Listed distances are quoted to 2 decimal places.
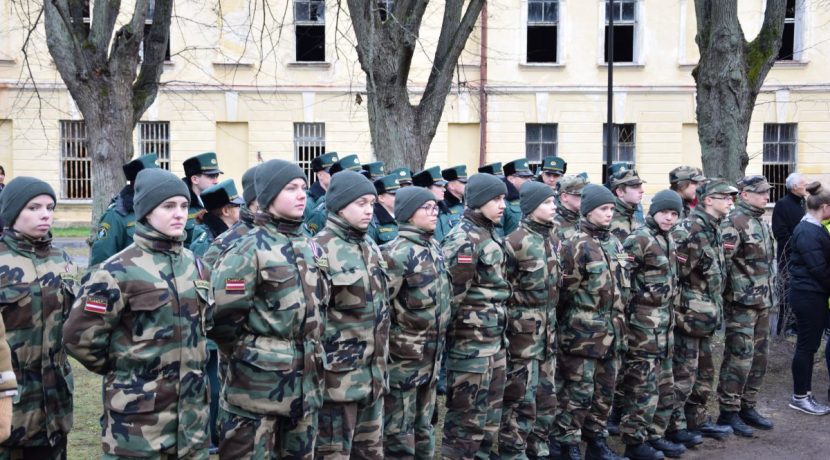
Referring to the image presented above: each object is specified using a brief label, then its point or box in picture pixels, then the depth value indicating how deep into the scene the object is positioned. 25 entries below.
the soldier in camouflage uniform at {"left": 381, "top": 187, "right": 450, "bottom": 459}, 6.05
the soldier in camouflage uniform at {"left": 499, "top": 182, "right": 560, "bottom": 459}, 6.81
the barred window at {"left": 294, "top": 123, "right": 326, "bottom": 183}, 25.42
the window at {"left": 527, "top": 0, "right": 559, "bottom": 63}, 25.17
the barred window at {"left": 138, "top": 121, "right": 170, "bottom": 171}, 25.23
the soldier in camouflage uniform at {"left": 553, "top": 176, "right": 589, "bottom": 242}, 7.62
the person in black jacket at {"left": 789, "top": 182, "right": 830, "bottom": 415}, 8.55
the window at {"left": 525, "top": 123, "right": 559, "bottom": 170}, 25.47
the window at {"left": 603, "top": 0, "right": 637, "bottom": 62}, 25.28
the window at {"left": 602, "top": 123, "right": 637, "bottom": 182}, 25.45
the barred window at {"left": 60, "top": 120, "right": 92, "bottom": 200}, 25.36
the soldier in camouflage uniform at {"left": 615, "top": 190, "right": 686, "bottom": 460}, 7.45
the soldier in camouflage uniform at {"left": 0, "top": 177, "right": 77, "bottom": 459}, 4.91
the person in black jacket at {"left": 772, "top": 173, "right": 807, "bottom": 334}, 11.47
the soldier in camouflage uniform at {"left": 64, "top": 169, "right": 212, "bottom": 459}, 4.47
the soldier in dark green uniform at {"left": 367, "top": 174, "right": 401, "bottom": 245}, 8.23
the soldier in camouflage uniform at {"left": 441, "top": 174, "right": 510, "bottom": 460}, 6.41
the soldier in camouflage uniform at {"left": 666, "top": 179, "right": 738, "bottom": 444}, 7.89
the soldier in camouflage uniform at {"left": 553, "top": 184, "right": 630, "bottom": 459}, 7.13
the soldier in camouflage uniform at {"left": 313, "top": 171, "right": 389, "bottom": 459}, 5.46
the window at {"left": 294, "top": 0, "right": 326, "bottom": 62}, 25.08
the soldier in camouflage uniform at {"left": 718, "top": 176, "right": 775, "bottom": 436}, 8.31
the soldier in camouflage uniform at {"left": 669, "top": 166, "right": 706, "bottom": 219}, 8.76
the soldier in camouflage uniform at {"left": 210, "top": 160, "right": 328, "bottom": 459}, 4.96
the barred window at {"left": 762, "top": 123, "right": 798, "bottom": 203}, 25.70
